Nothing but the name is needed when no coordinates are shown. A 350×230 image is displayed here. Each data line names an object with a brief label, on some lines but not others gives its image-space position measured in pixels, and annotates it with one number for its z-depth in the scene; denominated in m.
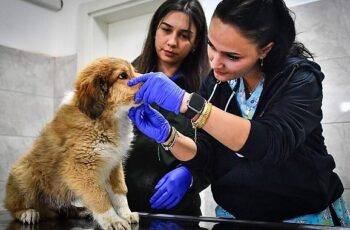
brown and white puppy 1.17
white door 3.21
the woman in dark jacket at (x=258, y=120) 1.04
